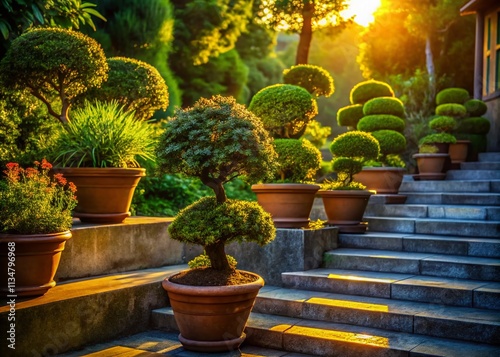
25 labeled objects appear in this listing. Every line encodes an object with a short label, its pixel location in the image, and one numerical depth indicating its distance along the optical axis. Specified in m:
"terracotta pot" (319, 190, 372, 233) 6.98
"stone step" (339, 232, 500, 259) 6.07
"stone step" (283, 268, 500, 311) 5.09
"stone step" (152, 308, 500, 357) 4.40
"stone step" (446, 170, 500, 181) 9.04
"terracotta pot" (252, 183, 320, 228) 6.54
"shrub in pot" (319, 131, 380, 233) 7.00
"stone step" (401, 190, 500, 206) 7.72
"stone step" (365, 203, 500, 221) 7.14
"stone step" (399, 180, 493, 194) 8.34
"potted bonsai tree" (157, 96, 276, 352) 4.66
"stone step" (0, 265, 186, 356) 4.48
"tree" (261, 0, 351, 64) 14.48
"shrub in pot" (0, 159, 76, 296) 4.71
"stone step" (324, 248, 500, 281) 5.58
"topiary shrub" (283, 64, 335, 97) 8.18
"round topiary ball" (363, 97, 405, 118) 9.97
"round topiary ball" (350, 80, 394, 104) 10.58
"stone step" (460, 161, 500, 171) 9.59
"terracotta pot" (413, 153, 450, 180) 9.44
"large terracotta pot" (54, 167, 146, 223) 6.17
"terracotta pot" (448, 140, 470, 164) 10.25
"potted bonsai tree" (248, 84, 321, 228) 6.57
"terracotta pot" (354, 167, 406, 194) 8.44
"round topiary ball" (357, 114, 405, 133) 9.73
